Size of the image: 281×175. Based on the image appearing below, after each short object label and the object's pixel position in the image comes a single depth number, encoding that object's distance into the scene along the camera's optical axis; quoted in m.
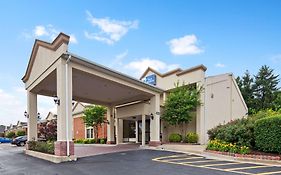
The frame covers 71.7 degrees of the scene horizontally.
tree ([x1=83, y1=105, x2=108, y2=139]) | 21.20
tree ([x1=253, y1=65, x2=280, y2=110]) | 28.35
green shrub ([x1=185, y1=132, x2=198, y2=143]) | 15.40
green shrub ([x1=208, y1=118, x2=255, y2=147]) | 10.10
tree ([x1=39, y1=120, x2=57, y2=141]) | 24.47
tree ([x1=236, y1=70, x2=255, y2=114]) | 28.24
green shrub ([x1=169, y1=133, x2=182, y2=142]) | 16.28
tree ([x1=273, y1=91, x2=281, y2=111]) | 26.48
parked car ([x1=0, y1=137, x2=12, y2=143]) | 32.95
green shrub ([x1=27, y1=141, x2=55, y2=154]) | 10.88
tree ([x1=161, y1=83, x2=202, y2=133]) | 15.76
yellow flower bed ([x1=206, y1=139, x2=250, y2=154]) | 9.70
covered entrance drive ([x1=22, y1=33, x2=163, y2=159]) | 10.02
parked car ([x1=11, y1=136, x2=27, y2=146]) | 23.30
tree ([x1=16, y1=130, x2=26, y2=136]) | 35.16
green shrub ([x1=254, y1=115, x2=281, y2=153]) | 8.71
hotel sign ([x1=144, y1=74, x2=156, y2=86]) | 19.16
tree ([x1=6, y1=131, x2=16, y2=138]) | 39.12
